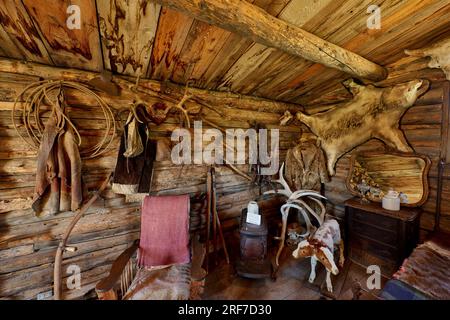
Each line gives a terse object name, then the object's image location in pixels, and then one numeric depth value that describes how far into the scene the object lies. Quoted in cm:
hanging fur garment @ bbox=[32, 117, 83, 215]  147
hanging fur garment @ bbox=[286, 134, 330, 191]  281
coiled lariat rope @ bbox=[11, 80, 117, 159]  147
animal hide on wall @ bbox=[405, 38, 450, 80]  176
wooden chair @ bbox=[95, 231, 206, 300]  123
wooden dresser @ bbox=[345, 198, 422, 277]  185
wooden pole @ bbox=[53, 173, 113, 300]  150
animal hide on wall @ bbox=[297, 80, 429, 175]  209
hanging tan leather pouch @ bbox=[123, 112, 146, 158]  172
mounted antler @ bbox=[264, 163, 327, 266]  211
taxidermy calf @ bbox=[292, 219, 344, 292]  168
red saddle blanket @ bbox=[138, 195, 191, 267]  176
